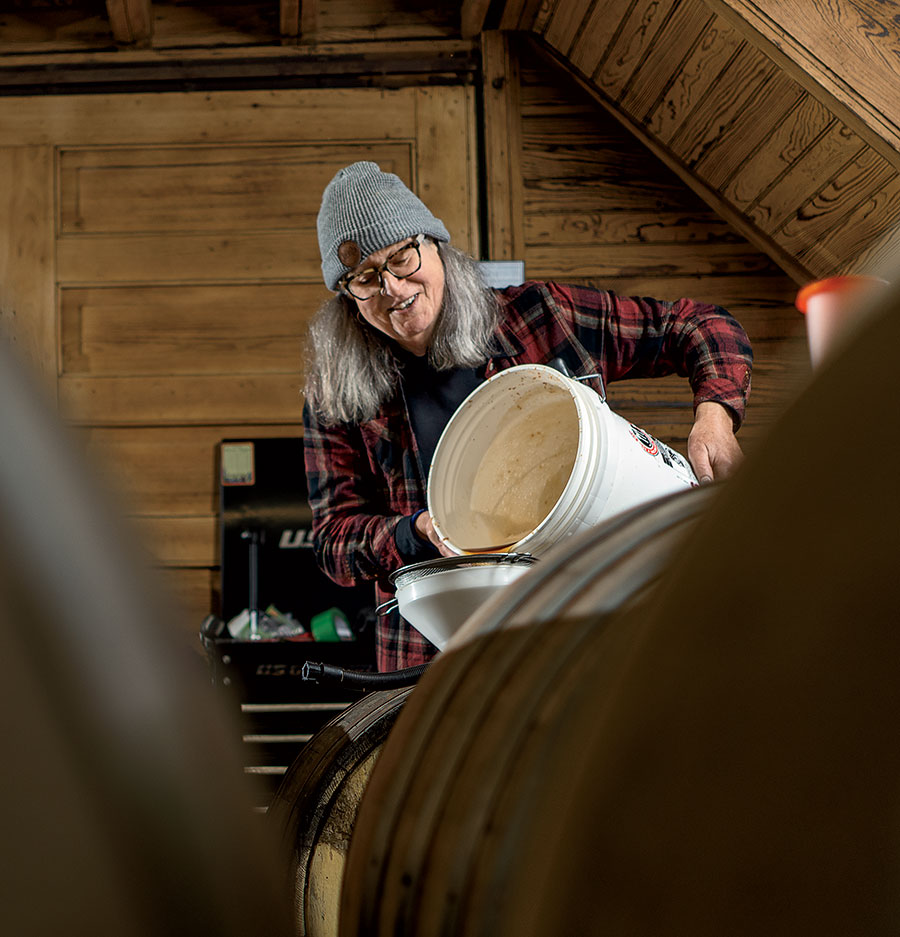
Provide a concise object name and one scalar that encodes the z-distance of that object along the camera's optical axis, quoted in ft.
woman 5.31
